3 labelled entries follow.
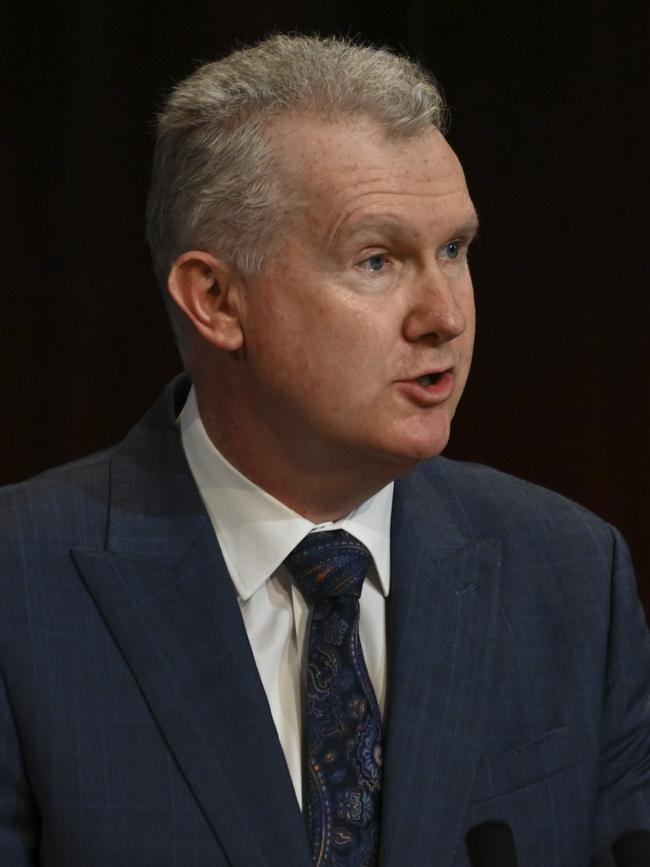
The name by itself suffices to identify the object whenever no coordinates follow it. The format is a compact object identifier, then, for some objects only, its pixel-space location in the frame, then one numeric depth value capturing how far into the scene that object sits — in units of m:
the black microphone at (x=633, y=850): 4.04
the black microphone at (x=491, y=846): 4.06
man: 4.28
